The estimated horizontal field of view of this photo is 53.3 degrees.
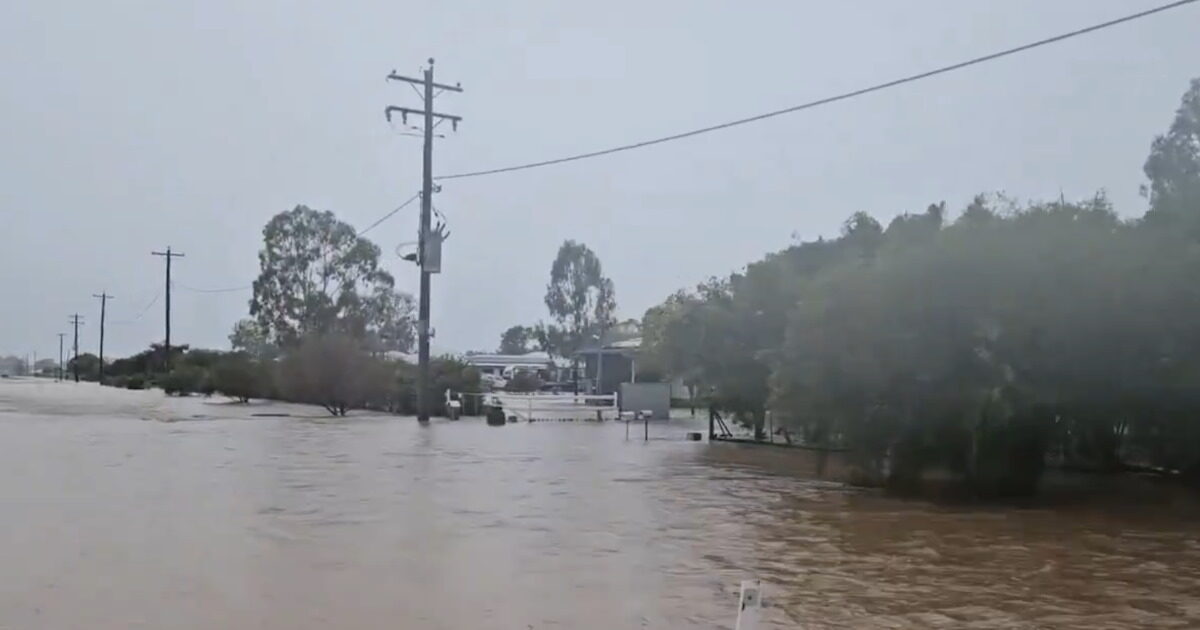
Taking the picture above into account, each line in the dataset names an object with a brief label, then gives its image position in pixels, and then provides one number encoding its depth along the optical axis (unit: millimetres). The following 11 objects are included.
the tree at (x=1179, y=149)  28375
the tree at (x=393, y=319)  71875
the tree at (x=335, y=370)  45531
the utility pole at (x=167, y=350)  76750
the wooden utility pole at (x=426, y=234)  38062
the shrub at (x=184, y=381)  70188
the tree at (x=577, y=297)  93688
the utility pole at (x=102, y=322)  103950
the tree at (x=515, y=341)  119875
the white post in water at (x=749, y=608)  5520
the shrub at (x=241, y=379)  55188
